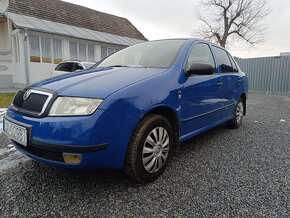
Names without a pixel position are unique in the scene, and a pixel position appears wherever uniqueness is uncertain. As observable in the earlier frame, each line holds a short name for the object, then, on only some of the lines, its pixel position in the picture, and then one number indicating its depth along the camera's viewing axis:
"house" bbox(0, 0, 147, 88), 12.56
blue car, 1.97
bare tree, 27.73
